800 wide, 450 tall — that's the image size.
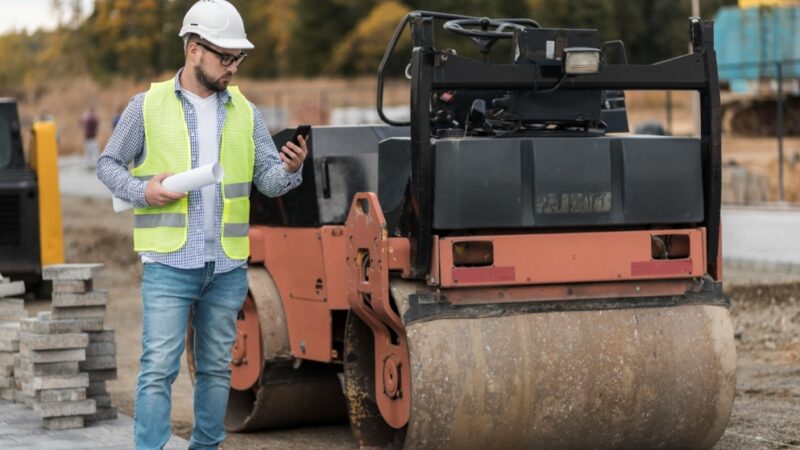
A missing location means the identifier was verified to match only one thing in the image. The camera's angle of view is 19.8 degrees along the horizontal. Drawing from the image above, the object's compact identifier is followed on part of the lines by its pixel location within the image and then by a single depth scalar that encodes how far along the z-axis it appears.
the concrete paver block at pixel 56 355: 11.08
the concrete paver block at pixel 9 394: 12.21
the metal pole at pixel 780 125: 33.27
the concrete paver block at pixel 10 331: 12.01
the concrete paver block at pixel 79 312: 11.35
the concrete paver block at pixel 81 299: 11.26
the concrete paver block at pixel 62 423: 11.09
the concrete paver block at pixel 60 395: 11.02
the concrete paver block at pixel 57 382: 11.02
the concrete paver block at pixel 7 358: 12.16
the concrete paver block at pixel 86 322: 11.33
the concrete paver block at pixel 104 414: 11.46
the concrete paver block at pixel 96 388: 11.50
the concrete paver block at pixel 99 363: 11.42
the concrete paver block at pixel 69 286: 11.28
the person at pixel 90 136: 63.42
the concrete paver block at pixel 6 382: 12.28
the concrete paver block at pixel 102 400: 11.50
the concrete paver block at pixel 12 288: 13.07
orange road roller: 9.21
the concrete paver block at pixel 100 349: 11.43
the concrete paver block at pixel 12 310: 13.04
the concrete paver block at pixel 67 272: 11.27
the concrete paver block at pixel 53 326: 11.18
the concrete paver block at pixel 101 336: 11.44
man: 8.63
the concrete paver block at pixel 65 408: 11.00
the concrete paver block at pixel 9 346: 11.99
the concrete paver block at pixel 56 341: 11.03
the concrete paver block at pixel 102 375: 11.45
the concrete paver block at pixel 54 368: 11.12
